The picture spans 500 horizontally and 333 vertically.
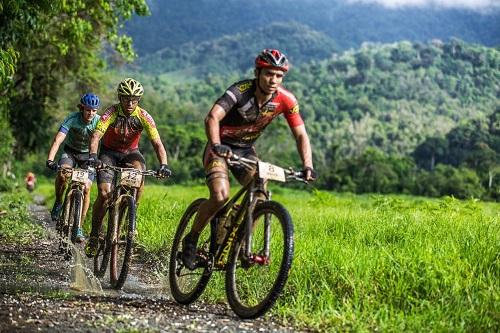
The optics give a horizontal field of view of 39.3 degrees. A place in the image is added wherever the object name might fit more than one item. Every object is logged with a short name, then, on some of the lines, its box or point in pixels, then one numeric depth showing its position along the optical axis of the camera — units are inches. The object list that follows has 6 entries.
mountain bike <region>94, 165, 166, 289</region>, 314.3
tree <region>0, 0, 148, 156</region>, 537.3
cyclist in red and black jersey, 241.4
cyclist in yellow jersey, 326.0
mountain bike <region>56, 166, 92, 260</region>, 389.2
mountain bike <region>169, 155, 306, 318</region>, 225.5
